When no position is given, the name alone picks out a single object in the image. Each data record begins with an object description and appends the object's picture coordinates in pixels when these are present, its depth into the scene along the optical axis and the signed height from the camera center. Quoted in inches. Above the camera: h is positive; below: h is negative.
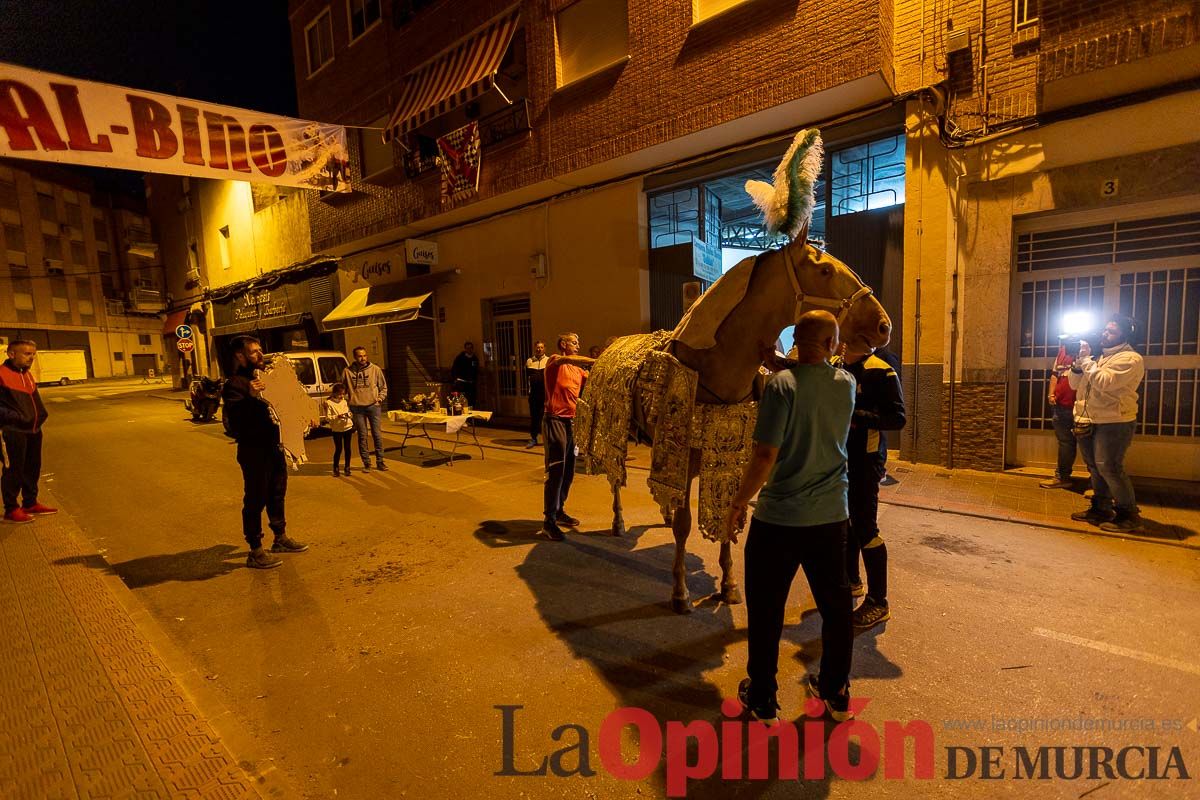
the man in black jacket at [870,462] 121.2 -29.8
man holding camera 186.2 -32.7
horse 110.7 +3.4
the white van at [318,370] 450.6 -9.2
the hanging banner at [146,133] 269.6 +136.4
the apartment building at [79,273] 1451.8 +288.3
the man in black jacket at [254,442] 176.9 -27.3
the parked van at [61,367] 1428.4 +7.7
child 325.1 -41.8
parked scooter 578.2 -36.4
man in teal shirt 90.9 -28.0
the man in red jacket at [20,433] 239.1 -28.2
